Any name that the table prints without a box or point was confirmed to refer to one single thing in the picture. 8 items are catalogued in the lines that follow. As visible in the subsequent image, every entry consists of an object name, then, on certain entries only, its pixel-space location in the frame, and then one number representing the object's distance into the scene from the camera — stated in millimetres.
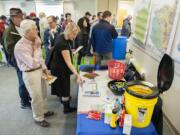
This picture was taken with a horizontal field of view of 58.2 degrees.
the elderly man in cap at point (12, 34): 2291
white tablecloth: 1474
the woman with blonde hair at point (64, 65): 2037
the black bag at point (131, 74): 2186
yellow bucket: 1114
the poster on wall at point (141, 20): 2387
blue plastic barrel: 3527
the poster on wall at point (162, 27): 1685
